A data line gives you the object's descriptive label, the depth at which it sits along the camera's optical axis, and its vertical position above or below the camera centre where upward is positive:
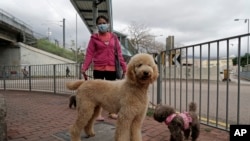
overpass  35.21 +5.34
